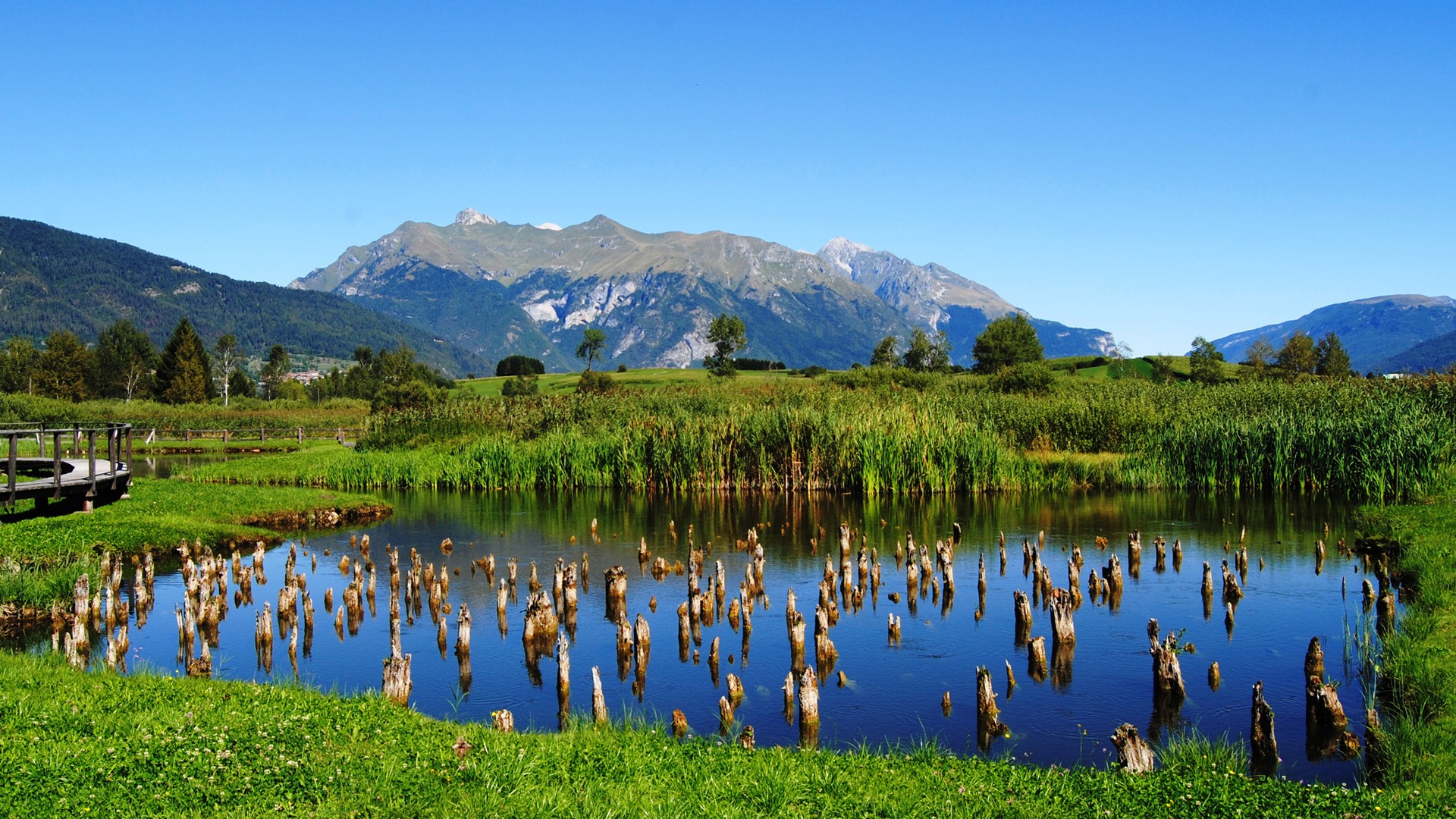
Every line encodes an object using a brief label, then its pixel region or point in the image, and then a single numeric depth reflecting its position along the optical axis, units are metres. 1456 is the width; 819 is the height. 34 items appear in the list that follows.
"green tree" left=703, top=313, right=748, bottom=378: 143.88
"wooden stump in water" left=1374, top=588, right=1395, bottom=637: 16.80
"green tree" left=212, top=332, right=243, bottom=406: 182.88
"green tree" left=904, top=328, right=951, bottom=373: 142.62
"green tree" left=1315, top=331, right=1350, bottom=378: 120.24
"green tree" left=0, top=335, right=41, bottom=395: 156.62
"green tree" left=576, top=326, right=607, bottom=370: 188.20
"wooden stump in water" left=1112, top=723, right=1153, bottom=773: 10.57
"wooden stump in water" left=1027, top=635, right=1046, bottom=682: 15.51
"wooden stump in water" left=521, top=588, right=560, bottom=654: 17.25
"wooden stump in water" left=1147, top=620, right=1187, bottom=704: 14.38
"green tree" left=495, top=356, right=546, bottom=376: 183.68
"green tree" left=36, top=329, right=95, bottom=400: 146.50
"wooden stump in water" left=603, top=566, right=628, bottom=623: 19.86
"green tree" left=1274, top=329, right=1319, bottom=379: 121.75
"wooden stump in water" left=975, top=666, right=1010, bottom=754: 12.96
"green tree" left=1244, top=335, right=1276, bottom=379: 99.57
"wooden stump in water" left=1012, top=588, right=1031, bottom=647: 17.92
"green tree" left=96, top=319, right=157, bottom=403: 174.88
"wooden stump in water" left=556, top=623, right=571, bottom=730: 14.30
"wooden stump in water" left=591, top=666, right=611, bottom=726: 12.75
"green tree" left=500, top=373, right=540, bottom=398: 111.12
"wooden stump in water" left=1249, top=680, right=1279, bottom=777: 11.62
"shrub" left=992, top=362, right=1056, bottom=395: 68.00
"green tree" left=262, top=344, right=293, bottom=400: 189.00
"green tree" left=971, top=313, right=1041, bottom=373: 130.12
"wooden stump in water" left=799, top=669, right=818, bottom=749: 13.16
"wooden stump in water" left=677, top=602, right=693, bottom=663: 17.44
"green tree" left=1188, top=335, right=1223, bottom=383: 90.54
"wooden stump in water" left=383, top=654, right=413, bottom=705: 13.25
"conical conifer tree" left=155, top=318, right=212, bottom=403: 149.38
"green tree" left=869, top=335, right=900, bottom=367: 144.76
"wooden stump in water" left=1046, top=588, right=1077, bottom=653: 16.55
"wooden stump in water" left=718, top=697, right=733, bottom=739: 12.73
